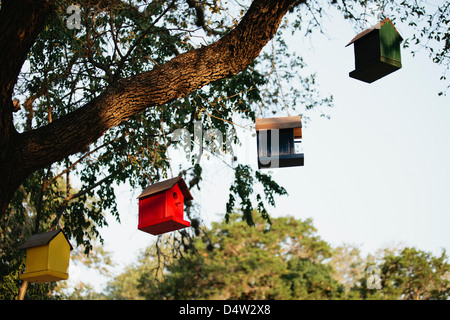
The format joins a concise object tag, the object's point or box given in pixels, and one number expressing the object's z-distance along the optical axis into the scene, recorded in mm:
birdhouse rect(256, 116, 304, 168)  4320
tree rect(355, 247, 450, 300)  18016
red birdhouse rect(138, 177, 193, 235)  4617
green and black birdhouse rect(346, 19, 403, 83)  4434
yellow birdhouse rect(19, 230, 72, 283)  4902
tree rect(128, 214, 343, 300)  17766
